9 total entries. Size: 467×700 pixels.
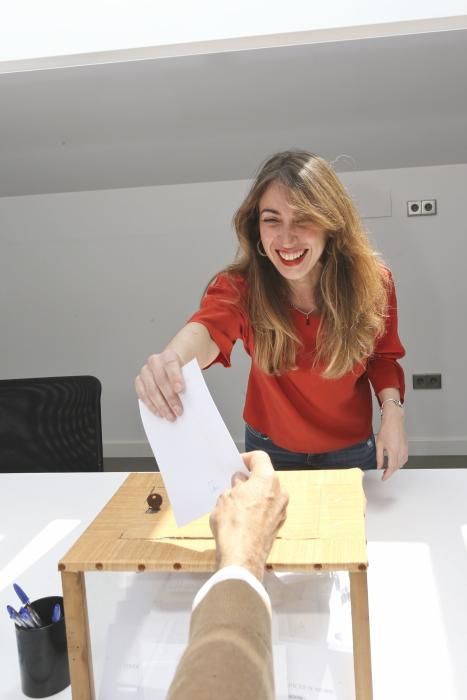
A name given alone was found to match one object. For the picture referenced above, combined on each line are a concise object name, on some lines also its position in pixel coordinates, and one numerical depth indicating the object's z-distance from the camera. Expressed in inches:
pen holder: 35.2
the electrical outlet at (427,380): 166.4
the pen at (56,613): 36.7
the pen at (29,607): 36.5
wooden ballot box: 31.9
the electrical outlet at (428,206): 159.1
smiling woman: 61.3
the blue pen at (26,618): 36.0
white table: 33.7
